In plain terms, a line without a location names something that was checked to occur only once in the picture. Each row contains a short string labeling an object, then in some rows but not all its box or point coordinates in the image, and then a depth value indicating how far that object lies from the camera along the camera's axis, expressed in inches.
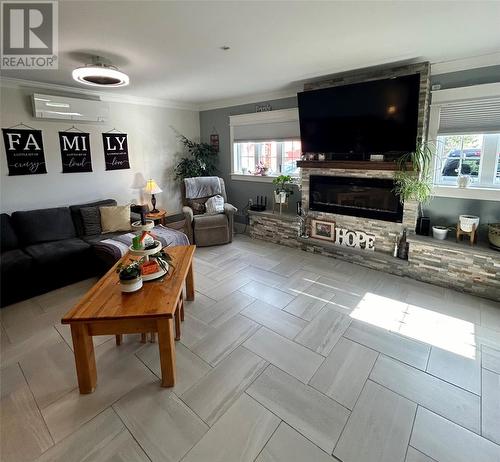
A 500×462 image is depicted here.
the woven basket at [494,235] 114.8
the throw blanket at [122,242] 129.3
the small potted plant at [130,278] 77.2
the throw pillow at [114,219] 158.7
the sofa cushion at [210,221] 180.5
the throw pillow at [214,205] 191.6
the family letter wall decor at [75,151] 157.2
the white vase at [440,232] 128.9
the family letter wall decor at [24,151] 138.9
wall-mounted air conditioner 142.7
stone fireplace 139.9
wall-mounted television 126.3
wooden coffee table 69.3
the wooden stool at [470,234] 122.6
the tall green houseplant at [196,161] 214.1
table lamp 184.5
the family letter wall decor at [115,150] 175.9
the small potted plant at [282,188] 179.4
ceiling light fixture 101.1
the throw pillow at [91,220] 155.5
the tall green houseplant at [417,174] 128.5
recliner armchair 181.0
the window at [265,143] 178.9
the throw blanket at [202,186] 195.9
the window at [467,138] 115.9
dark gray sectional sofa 118.7
